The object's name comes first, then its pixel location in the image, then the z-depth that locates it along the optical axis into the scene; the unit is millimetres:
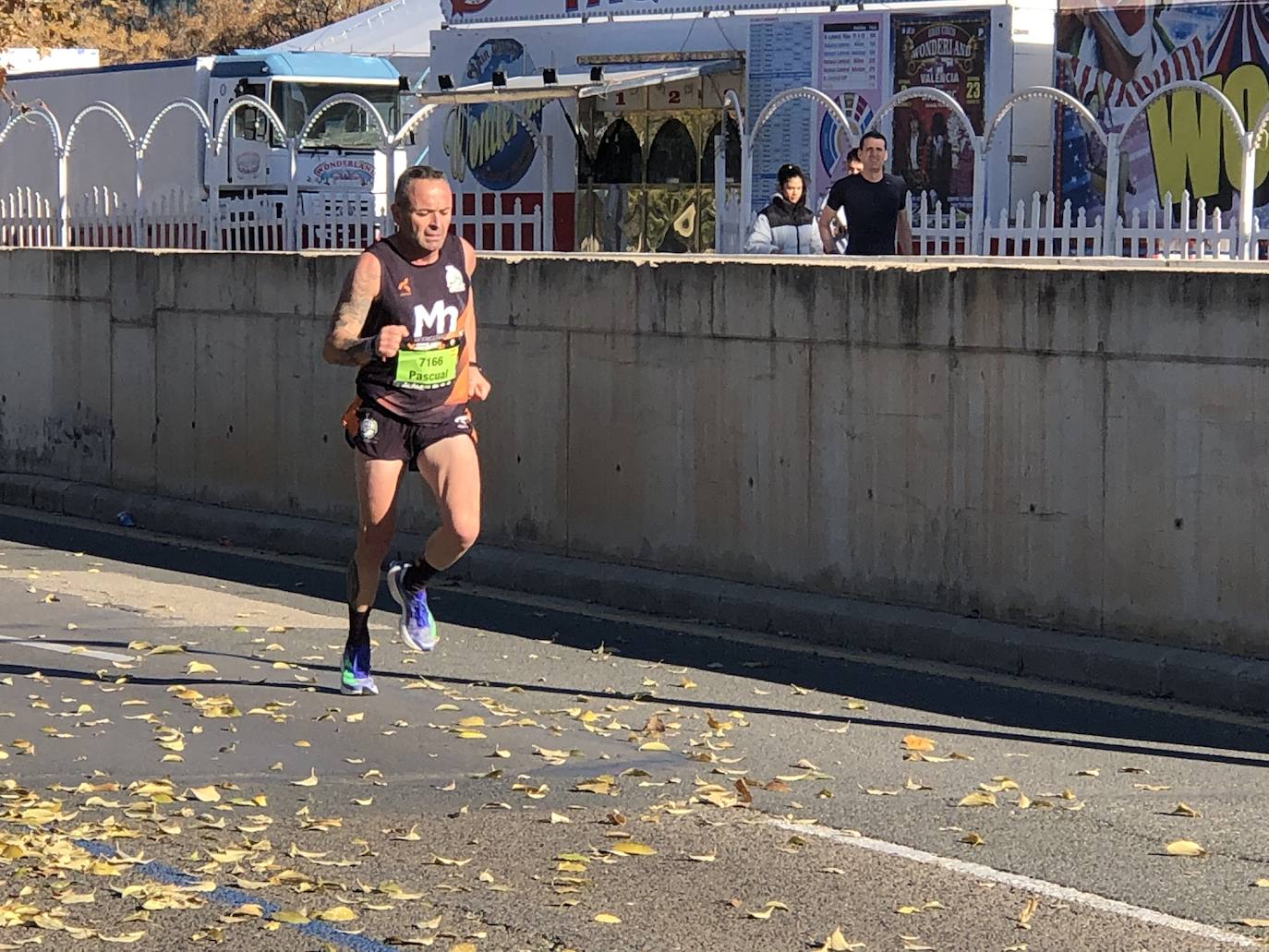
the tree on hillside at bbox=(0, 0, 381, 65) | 58281
